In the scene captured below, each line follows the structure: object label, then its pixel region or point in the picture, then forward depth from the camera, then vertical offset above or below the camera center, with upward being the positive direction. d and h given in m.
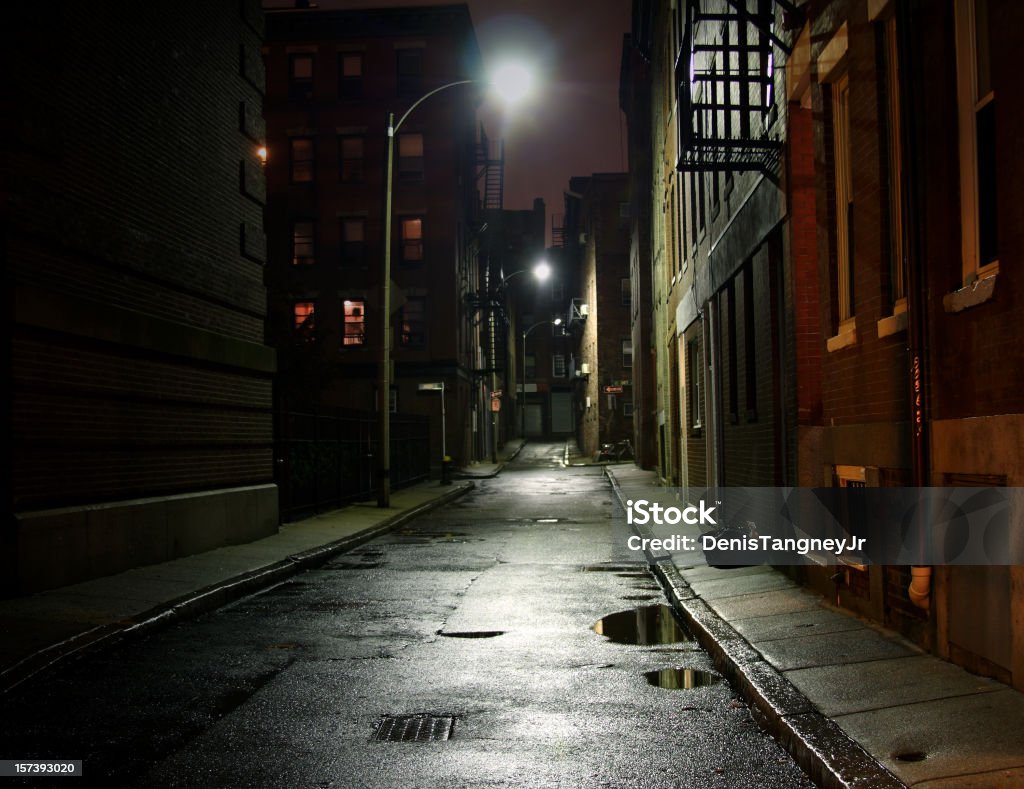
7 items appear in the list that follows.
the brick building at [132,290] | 10.01 +1.82
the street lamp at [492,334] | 46.30 +5.42
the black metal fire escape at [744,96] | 11.02 +4.09
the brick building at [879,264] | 5.94 +1.36
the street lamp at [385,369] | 21.36 +1.43
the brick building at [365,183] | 41.50 +10.56
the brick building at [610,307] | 53.50 +7.00
